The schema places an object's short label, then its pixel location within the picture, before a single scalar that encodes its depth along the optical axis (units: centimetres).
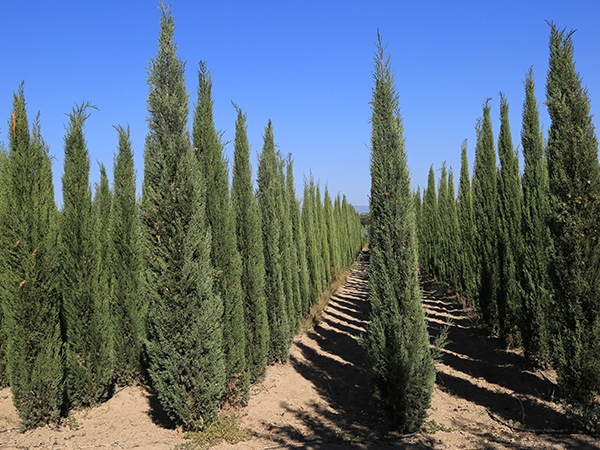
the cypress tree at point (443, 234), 1917
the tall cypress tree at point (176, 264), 596
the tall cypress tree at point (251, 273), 835
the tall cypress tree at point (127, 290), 827
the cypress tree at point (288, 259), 1151
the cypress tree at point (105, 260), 734
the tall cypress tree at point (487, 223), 1042
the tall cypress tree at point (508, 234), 943
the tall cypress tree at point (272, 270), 973
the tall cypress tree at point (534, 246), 804
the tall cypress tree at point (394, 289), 600
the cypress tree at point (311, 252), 1600
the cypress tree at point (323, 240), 1923
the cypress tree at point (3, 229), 616
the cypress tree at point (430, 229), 2325
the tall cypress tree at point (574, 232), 561
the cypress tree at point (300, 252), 1379
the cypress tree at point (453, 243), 1660
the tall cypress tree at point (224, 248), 707
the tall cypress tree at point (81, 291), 712
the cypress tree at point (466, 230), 1380
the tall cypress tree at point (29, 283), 609
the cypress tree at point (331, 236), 2306
